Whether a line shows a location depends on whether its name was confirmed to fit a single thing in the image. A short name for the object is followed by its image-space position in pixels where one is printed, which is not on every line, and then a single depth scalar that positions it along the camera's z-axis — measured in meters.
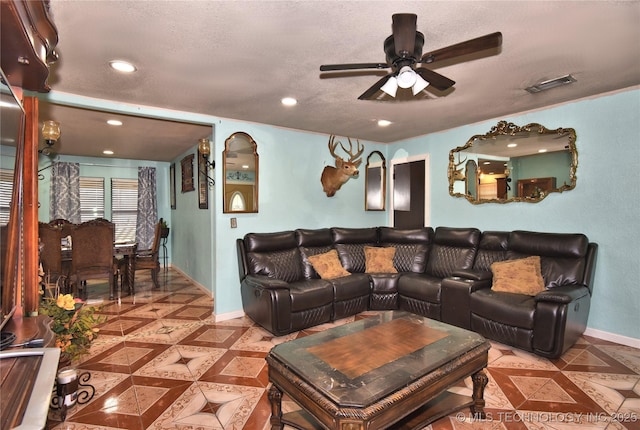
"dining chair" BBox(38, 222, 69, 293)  4.23
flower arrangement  2.11
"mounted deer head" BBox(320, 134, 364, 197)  4.20
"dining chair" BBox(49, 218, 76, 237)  4.86
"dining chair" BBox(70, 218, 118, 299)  4.46
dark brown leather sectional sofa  2.84
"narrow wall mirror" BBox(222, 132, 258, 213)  3.90
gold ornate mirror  3.47
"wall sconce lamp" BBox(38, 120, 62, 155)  3.19
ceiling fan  1.57
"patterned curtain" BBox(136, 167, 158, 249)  6.93
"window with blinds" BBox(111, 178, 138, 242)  6.82
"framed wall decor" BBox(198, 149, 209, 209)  4.67
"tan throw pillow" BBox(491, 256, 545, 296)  3.18
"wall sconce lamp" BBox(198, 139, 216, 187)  3.88
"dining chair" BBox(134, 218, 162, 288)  5.26
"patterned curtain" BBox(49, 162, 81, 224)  6.12
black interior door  4.95
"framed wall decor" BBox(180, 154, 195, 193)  5.52
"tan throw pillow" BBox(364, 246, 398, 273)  4.28
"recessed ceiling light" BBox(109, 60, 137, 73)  2.33
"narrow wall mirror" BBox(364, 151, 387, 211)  5.33
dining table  4.88
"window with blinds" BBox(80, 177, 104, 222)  6.46
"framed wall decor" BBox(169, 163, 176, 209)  6.68
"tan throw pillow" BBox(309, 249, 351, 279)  3.98
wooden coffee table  1.46
